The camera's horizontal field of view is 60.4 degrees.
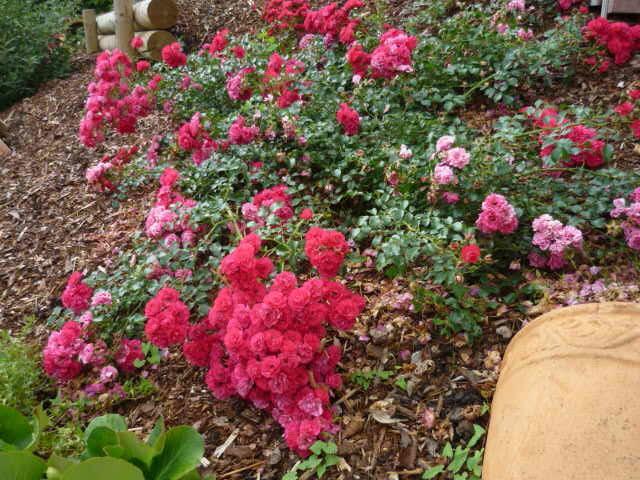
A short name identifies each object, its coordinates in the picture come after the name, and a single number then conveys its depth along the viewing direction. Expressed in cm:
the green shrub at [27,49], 612
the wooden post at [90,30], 669
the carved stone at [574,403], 102
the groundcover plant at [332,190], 189
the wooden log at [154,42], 568
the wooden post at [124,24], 562
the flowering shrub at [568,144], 237
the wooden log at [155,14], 562
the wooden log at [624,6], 359
